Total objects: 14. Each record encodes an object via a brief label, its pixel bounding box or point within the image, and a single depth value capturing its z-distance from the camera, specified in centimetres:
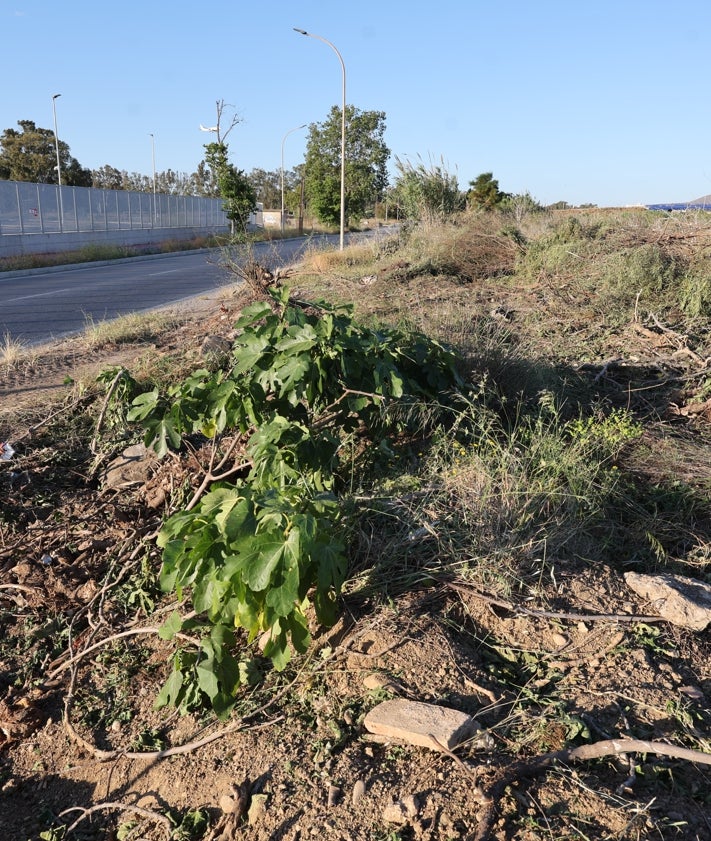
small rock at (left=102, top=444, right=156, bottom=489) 454
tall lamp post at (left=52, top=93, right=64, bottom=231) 2667
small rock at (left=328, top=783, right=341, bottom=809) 213
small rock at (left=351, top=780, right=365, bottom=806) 211
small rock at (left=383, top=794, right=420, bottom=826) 202
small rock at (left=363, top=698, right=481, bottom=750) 221
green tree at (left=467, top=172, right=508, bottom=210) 2852
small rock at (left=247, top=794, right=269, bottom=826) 217
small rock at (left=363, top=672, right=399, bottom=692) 252
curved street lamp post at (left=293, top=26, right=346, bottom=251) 1969
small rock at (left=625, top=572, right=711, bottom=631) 286
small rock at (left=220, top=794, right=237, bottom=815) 223
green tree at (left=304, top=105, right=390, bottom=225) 3341
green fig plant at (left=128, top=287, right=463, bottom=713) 242
